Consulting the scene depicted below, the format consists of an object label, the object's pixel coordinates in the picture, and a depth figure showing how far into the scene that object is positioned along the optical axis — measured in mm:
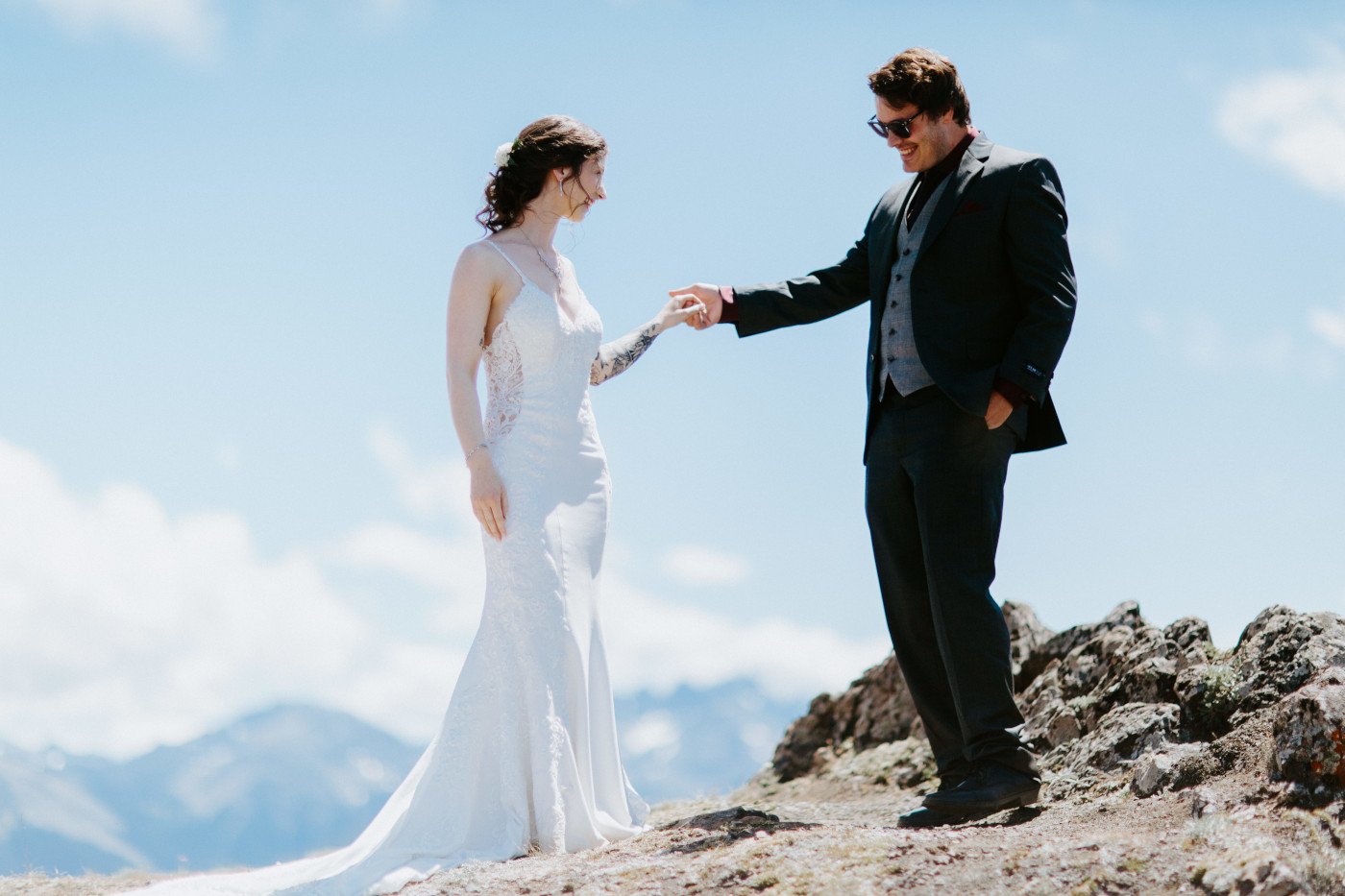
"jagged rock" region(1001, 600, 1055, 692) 7676
